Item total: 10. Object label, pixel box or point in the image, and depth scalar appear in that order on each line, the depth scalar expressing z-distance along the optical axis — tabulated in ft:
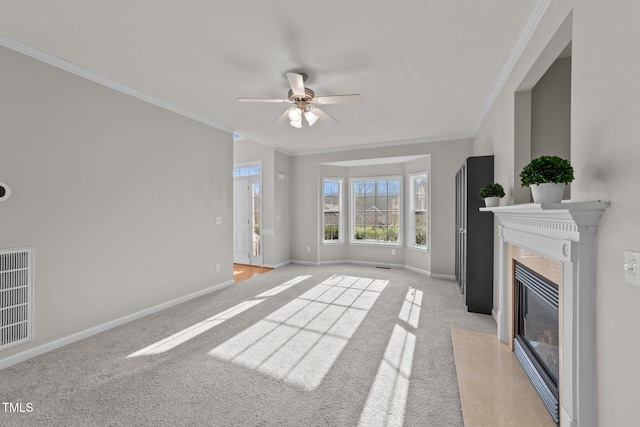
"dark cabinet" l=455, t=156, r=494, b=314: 10.67
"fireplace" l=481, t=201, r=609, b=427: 4.12
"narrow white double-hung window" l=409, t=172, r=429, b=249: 17.78
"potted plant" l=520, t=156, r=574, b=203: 4.35
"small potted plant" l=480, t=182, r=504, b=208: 8.57
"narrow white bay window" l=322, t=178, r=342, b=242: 20.84
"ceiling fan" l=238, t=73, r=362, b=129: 7.99
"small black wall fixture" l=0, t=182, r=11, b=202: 7.05
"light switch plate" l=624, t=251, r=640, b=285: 3.28
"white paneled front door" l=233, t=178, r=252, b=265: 19.88
